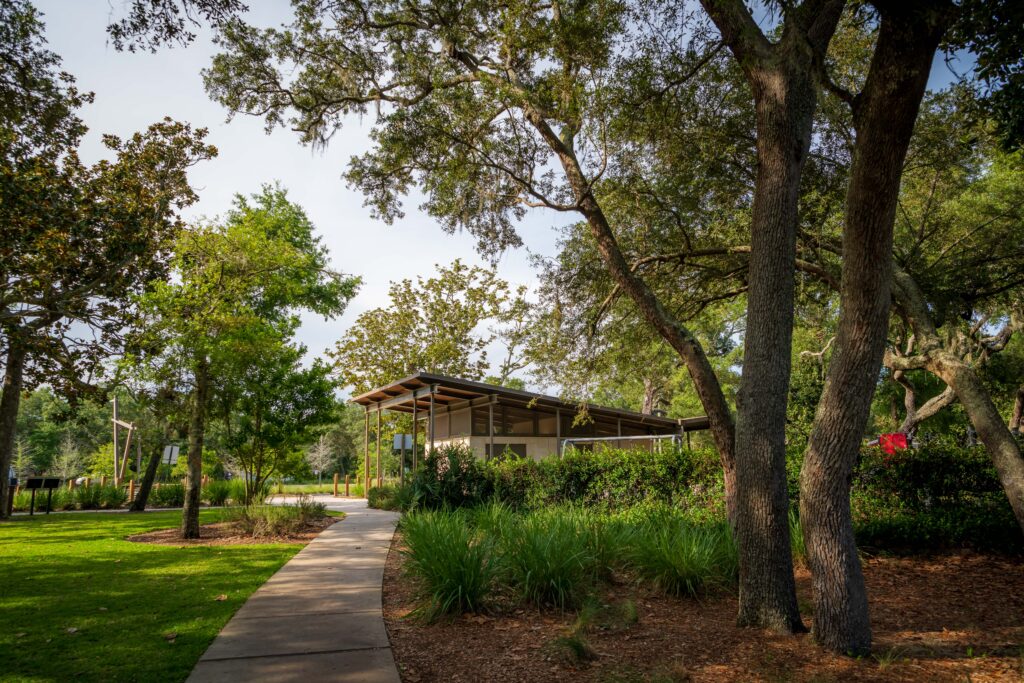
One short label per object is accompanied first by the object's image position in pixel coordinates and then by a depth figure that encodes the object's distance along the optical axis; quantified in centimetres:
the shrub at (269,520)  1145
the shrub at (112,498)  2027
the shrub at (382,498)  1673
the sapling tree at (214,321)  1139
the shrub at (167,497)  2139
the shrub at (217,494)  2069
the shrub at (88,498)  1992
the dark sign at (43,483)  1725
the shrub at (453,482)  1248
